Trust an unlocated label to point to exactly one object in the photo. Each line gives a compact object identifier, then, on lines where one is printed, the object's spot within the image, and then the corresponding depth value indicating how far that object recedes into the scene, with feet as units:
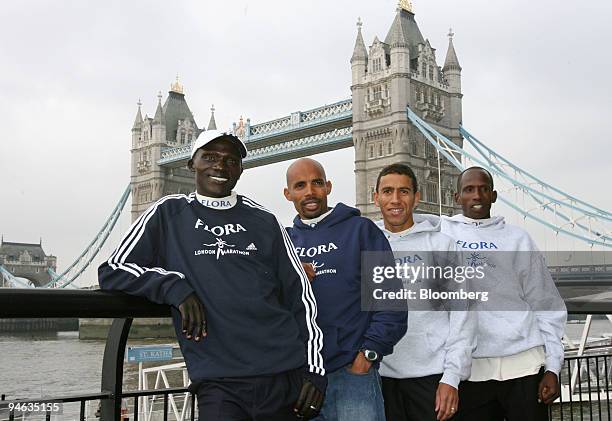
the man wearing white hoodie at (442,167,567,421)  6.14
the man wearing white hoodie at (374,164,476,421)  5.62
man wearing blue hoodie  5.21
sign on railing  16.30
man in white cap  4.29
